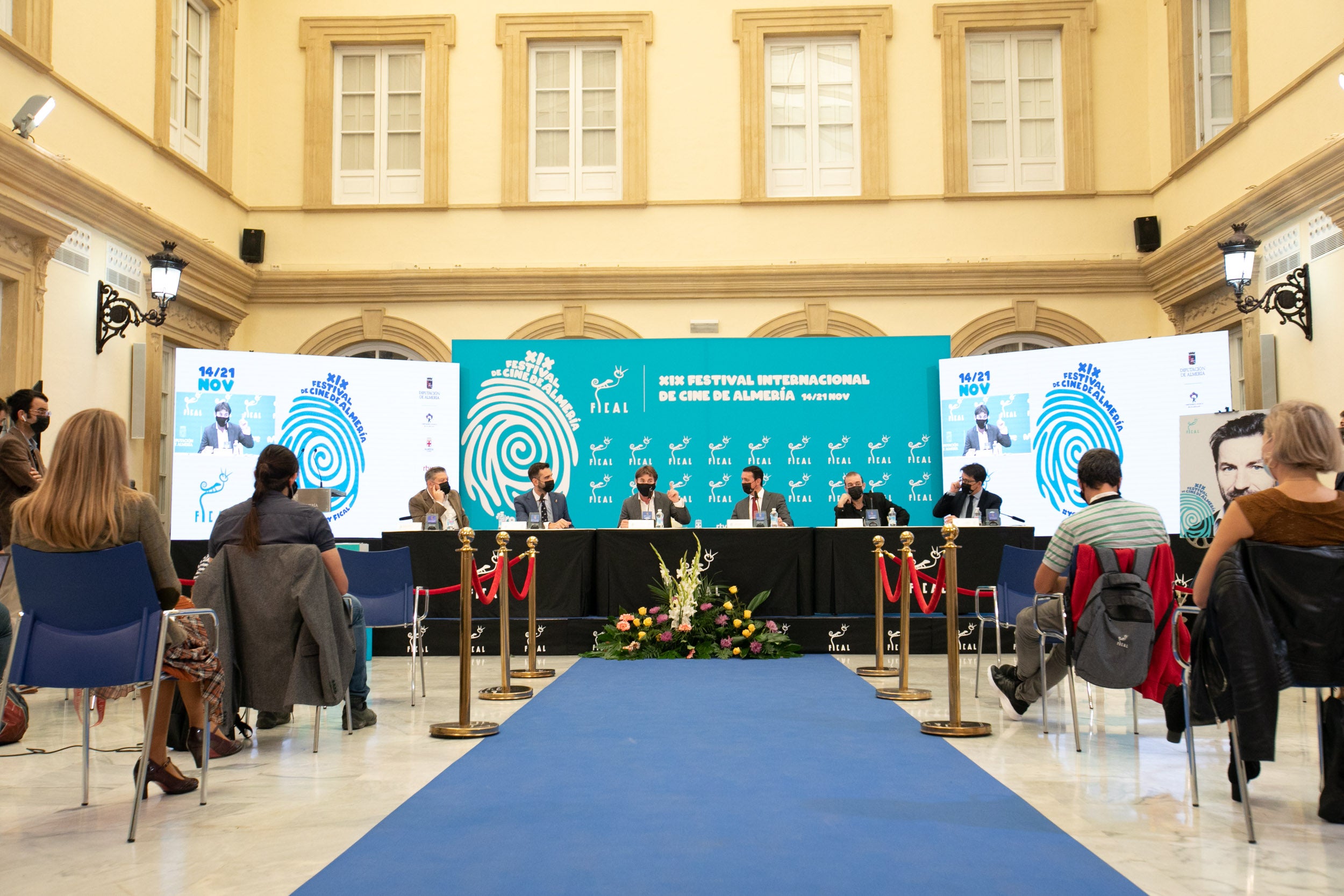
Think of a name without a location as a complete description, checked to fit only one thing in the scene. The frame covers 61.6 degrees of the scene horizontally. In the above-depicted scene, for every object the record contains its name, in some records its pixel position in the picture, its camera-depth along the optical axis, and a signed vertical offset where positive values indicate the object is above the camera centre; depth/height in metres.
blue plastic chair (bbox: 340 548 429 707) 5.80 -0.36
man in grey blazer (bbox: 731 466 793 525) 9.16 +0.11
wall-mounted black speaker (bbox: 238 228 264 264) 11.47 +2.74
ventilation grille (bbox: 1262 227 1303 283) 8.55 +2.00
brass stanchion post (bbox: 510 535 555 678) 6.71 -0.73
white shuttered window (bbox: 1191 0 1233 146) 10.22 +4.11
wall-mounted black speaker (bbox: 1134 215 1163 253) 11.12 +2.75
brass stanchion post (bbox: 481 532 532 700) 5.98 -0.81
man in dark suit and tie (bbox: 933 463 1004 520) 8.95 +0.12
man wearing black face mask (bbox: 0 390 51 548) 5.20 +0.22
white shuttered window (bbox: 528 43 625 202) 11.83 +4.14
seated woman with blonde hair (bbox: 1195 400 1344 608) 3.25 +0.04
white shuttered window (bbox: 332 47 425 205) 11.91 +4.13
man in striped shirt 4.35 -0.06
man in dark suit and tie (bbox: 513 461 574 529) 9.13 +0.12
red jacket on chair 4.29 -0.31
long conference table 7.92 -0.33
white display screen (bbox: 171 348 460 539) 9.84 +0.81
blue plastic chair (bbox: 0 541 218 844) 3.34 -0.32
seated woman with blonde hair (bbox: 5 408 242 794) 3.39 +0.03
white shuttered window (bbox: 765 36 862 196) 11.74 +4.16
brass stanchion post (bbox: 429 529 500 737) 4.85 -0.73
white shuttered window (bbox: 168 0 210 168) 10.41 +4.14
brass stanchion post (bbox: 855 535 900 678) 6.34 -0.59
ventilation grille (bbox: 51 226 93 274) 8.30 +1.99
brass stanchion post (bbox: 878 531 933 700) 5.70 -0.70
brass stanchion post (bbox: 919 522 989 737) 4.76 -0.73
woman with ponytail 4.36 -0.01
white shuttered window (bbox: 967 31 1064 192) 11.66 +4.17
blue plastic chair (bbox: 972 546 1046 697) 5.57 -0.36
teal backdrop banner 10.87 +0.89
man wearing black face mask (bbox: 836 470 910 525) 9.14 +0.09
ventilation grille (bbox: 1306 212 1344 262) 8.02 +2.00
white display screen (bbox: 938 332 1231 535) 9.47 +0.90
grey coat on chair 4.31 -0.42
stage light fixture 7.53 +2.69
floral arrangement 7.57 -0.78
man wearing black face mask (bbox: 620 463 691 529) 8.93 +0.09
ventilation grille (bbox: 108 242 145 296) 8.99 +2.01
